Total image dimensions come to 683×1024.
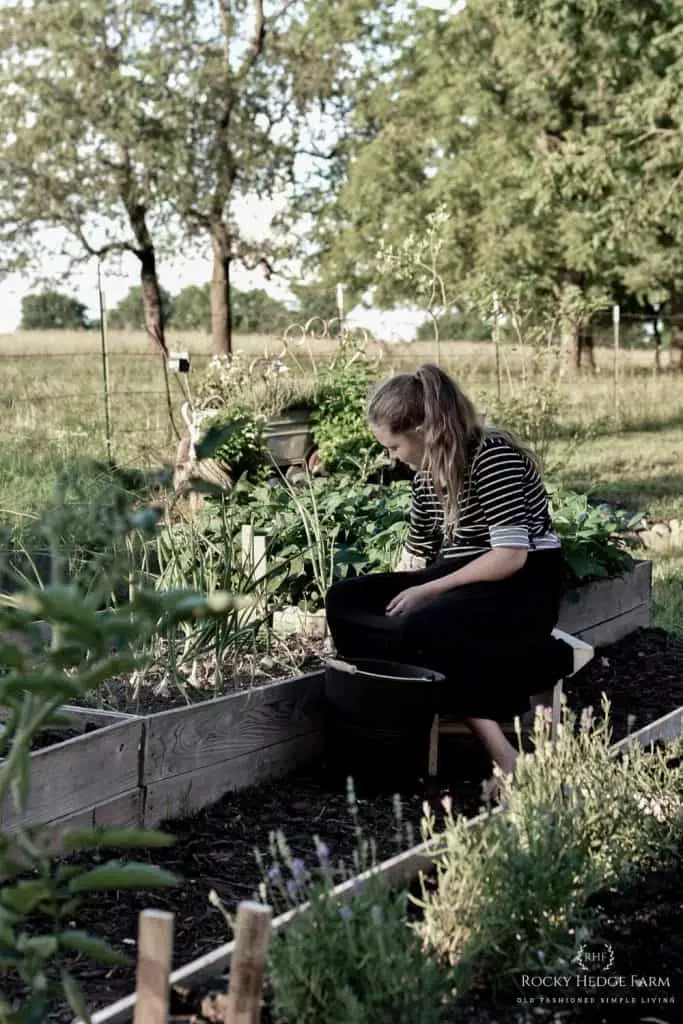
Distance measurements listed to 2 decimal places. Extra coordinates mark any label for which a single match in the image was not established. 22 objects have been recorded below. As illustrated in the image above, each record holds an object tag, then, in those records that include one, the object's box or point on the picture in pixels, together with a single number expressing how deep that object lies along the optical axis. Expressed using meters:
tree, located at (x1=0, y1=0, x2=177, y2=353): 19.61
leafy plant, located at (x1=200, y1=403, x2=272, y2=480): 6.88
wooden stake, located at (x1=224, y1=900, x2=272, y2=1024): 1.53
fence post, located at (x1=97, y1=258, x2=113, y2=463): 9.51
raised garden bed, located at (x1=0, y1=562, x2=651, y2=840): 2.92
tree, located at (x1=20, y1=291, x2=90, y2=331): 48.62
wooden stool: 3.58
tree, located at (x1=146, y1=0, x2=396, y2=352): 19.31
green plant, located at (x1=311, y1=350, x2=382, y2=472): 8.05
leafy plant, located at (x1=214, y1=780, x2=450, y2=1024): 1.73
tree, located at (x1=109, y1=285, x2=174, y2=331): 56.17
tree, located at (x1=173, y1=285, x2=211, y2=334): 56.81
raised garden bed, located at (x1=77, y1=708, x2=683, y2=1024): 1.87
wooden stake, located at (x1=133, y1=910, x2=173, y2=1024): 1.44
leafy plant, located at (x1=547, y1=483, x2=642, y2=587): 4.78
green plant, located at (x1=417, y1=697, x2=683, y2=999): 2.08
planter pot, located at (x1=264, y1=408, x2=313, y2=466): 8.34
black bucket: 3.36
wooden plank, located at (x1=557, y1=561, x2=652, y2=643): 4.80
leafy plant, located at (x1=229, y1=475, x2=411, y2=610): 4.42
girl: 3.49
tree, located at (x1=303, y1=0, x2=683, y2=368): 16.14
